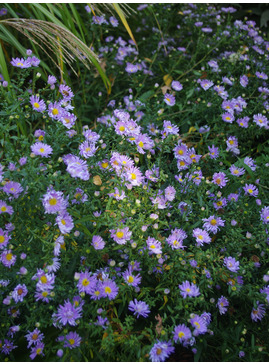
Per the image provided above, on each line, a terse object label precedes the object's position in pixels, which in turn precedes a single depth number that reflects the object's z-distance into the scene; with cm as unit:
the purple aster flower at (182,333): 134
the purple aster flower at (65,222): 134
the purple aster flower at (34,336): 133
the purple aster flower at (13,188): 136
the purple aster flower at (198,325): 137
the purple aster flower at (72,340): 130
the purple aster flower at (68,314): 131
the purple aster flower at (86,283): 137
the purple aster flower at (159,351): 130
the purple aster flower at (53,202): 131
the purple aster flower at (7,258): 134
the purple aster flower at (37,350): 133
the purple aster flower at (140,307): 141
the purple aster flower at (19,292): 130
